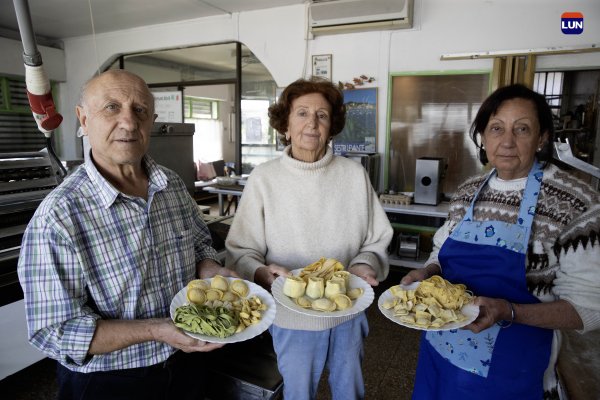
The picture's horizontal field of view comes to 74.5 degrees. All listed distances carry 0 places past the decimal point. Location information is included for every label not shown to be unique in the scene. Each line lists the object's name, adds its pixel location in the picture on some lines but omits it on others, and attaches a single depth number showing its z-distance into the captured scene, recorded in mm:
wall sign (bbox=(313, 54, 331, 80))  4480
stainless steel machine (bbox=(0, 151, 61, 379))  1774
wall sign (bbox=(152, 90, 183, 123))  5734
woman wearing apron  1165
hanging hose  1242
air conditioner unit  3920
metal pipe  1229
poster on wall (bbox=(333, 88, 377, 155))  4387
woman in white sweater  1460
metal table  4430
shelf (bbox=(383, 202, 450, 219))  3592
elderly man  1006
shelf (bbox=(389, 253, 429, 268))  3883
